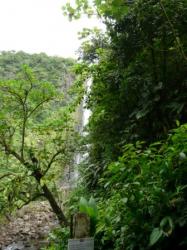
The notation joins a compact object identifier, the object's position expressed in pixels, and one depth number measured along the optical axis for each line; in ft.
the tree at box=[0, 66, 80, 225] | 22.89
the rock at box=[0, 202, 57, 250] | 33.29
